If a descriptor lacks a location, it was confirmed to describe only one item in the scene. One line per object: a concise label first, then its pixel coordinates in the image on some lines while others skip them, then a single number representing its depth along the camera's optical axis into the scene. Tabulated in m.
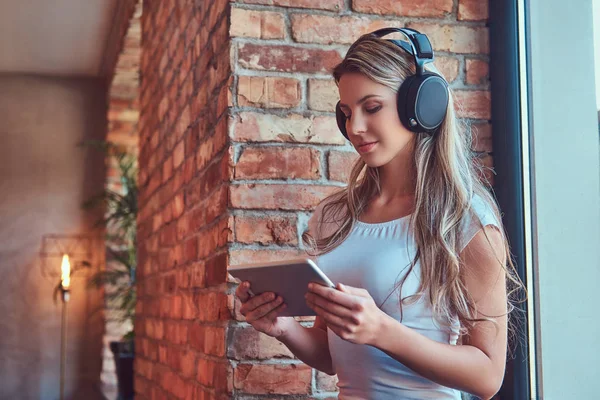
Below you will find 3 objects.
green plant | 4.64
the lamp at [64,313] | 5.04
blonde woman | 1.15
